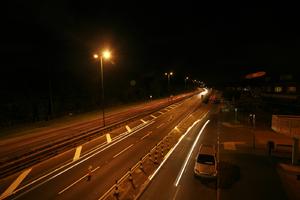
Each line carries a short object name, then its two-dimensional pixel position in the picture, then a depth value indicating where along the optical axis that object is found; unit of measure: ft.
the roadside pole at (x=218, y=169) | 49.75
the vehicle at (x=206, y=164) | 54.34
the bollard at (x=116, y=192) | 47.16
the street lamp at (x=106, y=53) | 91.18
